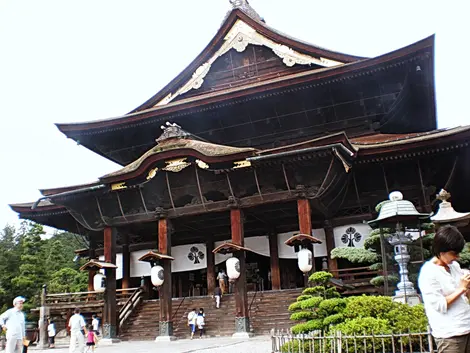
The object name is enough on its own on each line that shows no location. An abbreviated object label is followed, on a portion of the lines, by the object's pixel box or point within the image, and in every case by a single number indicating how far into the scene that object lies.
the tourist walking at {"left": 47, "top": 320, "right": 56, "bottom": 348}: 18.27
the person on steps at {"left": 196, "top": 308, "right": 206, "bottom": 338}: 16.64
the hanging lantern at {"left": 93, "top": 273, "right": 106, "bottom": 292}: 18.02
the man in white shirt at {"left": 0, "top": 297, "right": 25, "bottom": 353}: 9.04
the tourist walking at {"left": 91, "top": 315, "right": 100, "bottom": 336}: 18.39
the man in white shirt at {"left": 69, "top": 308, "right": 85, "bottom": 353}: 12.57
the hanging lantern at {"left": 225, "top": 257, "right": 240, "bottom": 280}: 15.83
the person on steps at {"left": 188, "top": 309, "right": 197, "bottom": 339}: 16.59
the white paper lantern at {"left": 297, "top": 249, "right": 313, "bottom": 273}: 14.84
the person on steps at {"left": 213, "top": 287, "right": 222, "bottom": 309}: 18.17
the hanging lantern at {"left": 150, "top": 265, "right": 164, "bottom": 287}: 16.94
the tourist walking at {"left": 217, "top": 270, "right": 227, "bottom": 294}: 20.55
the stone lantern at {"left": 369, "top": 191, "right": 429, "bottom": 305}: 11.23
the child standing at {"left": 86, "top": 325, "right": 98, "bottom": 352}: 13.87
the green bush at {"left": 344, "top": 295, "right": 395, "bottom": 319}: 8.62
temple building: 16.70
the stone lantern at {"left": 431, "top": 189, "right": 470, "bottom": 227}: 12.93
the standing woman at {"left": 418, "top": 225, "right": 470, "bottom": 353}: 3.88
